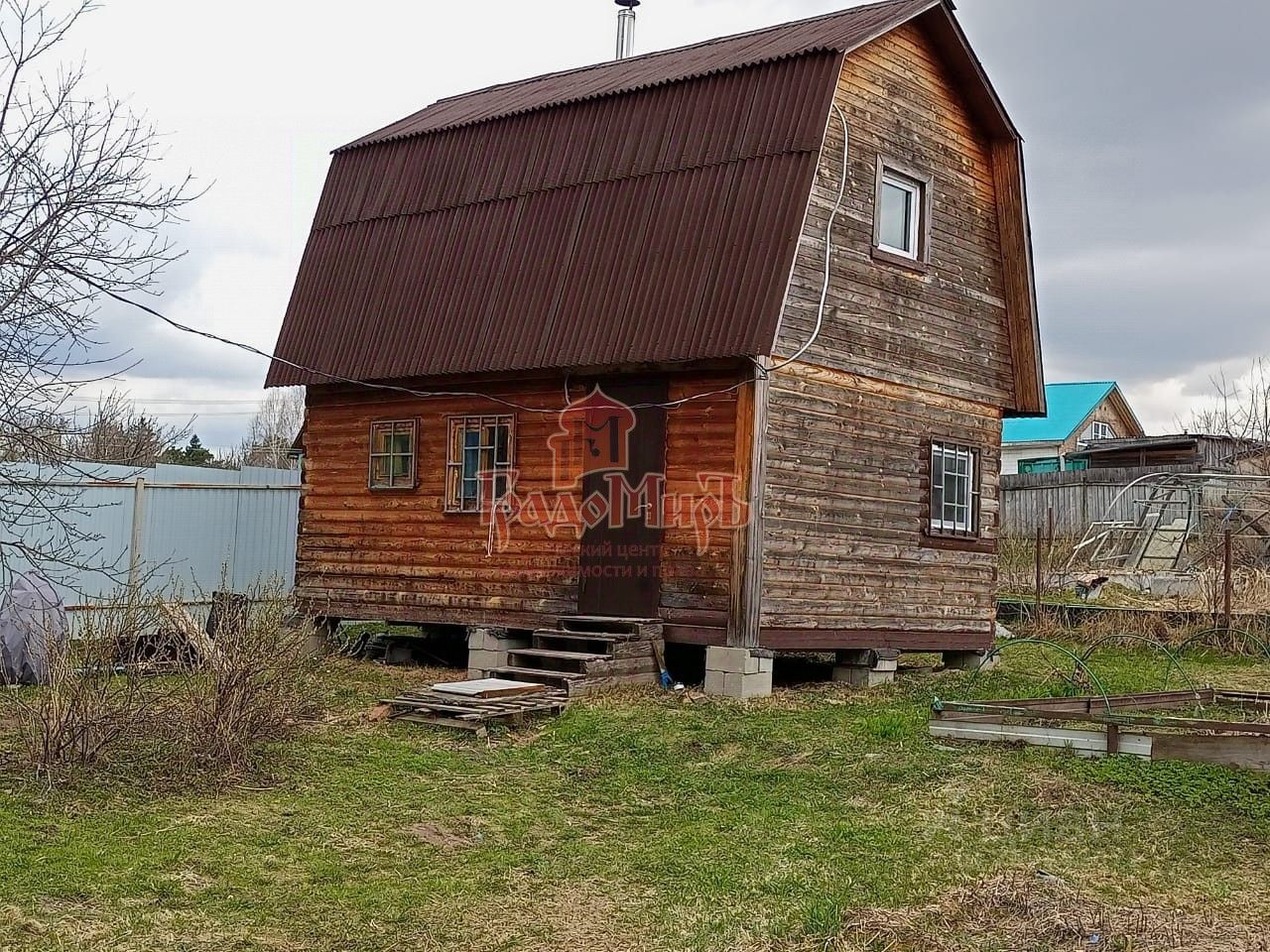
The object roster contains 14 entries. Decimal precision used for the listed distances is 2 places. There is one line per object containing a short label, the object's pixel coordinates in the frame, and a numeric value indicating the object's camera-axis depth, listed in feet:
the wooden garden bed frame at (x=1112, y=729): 28.37
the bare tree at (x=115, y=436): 86.58
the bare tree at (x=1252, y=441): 97.45
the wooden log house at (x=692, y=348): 43.27
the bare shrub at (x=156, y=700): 28.78
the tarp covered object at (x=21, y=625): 40.73
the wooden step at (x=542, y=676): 40.47
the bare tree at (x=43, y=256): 27.86
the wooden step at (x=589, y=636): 42.96
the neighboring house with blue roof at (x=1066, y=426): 145.59
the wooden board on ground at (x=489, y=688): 37.76
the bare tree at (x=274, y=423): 179.63
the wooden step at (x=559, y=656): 41.70
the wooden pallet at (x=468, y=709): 35.96
